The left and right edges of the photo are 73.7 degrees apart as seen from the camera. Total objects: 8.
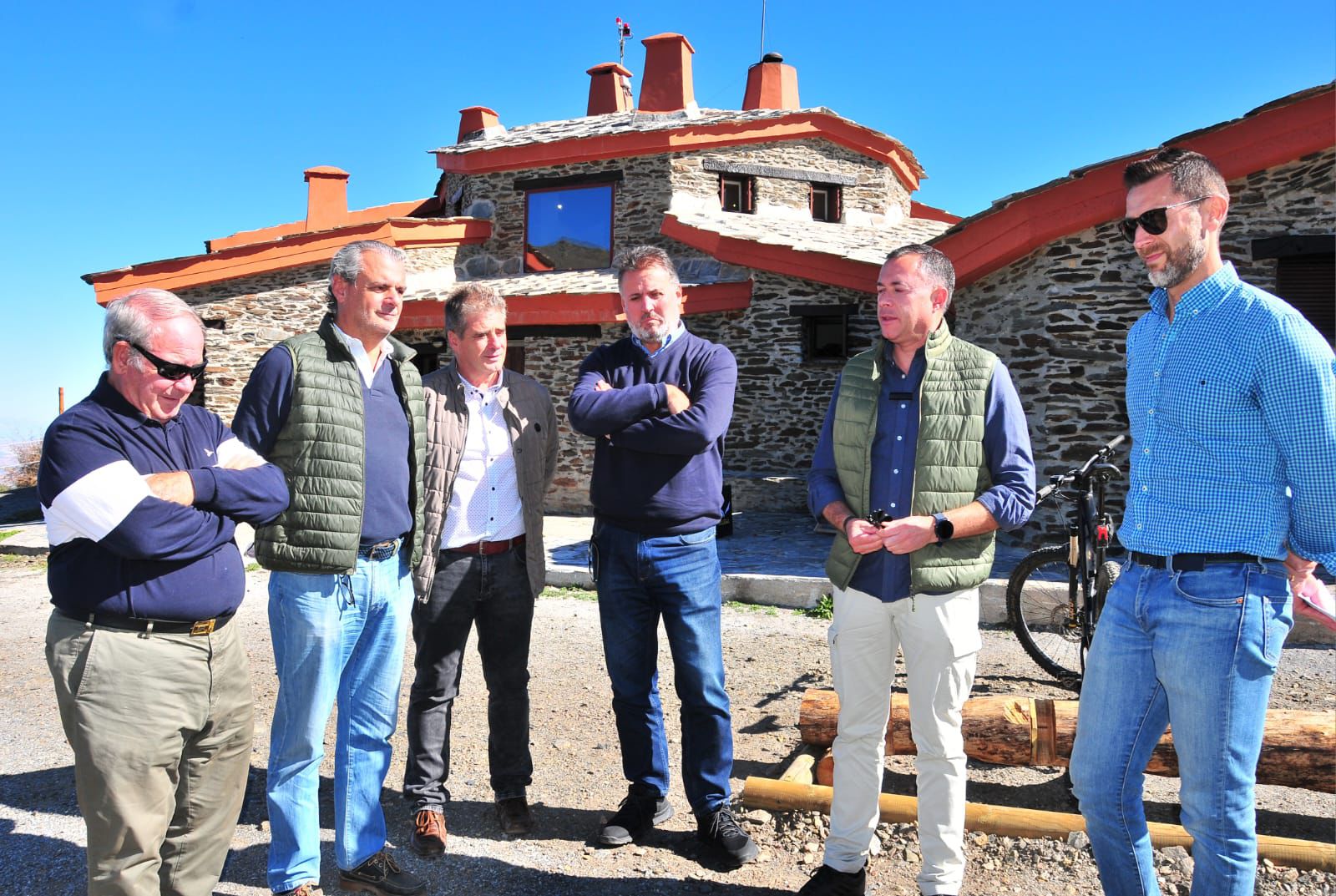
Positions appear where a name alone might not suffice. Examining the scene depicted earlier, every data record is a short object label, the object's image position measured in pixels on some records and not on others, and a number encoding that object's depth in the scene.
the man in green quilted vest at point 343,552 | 2.91
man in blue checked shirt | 2.12
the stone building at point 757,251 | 8.59
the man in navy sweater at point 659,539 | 3.35
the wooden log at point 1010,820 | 2.99
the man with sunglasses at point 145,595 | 2.29
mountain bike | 4.41
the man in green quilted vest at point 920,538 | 2.83
